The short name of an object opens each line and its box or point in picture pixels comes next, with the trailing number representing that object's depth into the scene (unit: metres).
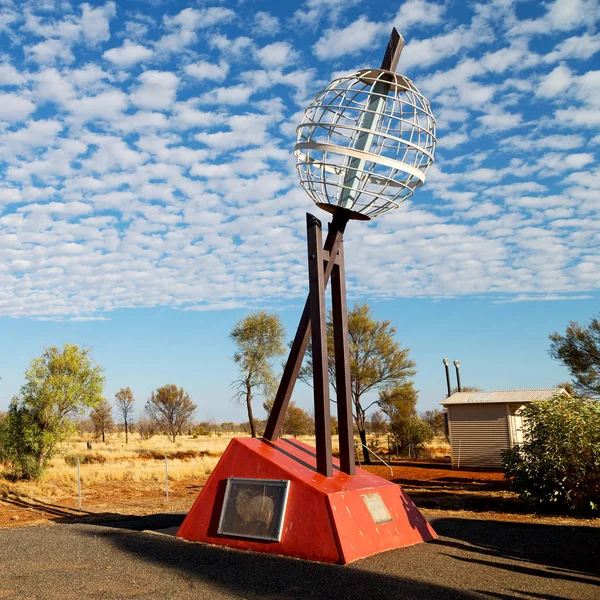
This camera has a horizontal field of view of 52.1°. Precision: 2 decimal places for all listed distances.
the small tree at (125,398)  55.06
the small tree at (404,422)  28.36
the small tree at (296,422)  47.28
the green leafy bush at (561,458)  11.41
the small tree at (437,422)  45.91
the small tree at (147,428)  52.51
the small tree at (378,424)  46.15
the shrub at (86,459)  25.28
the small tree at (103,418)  49.03
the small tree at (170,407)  52.81
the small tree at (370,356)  25.61
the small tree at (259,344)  29.75
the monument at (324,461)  6.97
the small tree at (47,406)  18.67
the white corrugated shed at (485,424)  21.67
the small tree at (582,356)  22.80
